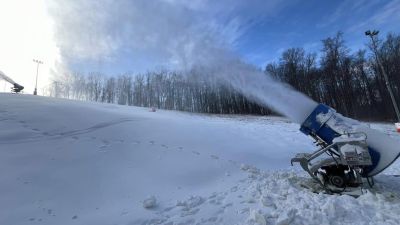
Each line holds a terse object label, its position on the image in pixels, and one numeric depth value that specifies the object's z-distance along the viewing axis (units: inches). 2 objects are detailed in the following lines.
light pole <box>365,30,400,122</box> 1058.1
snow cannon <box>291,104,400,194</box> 265.0
